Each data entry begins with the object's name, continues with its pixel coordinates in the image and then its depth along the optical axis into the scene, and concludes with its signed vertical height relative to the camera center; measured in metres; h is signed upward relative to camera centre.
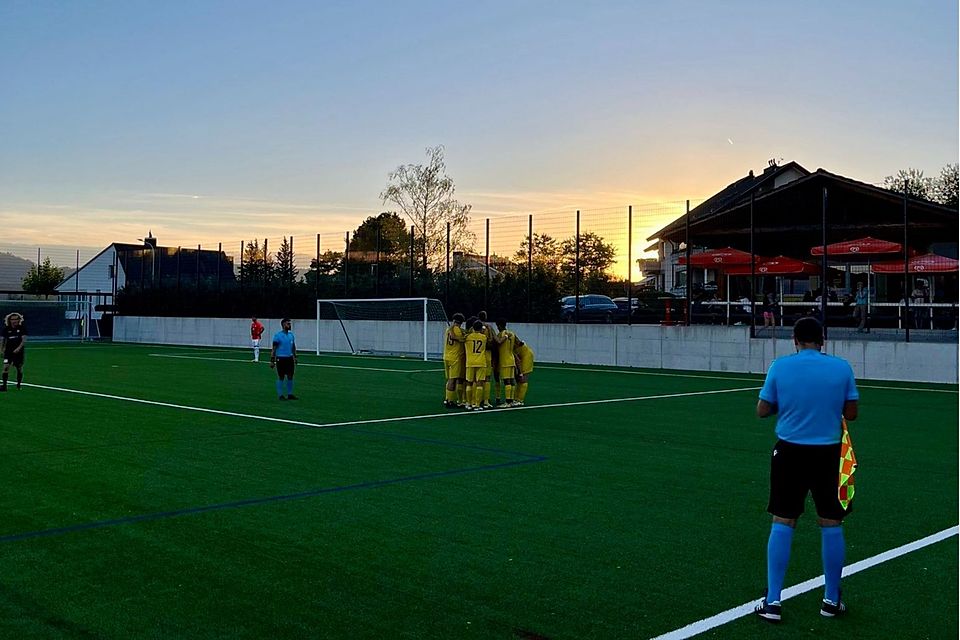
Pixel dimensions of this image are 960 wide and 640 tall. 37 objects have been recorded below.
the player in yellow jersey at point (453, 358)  17.16 -0.71
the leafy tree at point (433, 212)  51.34 +5.78
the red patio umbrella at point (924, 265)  25.33 +1.51
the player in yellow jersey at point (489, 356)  17.20 -0.66
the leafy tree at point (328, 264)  41.94 +2.36
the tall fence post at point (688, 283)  29.20 +1.10
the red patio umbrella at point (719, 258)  29.86 +1.93
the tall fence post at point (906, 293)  24.72 +0.74
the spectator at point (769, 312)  28.27 +0.25
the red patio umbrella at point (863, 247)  27.14 +2.08
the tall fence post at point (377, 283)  40.16 +1.43
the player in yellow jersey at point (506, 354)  17.56 -0.64
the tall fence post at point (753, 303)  27.67 +0.50
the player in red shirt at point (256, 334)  31.64 -0.56
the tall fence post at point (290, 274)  43.91 +1.94
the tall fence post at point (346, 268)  41.20 +2.12
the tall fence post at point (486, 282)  35.34 +1.34
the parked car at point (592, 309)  31.25 +0.34
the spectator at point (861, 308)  26.73 +0.37
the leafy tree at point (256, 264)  45.00 +2.48
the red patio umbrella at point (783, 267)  29.12 +1.63
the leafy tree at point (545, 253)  32.88 +2.28
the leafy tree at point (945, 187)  61.42 +8.75
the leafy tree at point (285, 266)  43.94 +2.34
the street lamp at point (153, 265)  51.34 +2.72
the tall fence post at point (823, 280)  25.73 +1.11
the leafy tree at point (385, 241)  40.72 +3.34
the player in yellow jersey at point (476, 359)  16.97 -0.71
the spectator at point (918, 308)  26.55 +0.38
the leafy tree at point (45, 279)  70.06 +2.80
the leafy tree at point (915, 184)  63.22 +9.18
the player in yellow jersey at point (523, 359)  17.81 -0.74
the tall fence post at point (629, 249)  29.91 +2.18
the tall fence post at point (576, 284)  31.84 +1.15
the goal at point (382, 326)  36.50 -0.32
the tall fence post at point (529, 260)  33.69 +2.06
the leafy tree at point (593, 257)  30.94 +2.01
